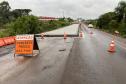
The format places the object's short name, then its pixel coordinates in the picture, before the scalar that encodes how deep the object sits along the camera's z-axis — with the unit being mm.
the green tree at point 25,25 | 17307
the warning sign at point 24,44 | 5890
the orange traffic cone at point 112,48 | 7048
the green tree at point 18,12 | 47334
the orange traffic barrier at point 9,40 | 8973
